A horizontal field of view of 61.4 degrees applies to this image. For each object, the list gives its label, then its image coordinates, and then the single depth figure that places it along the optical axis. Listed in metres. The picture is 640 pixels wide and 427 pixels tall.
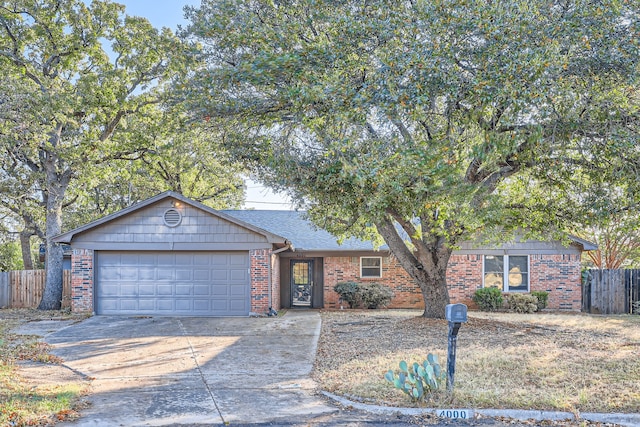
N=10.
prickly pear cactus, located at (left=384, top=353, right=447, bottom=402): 6.70
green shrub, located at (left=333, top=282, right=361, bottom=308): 19.38
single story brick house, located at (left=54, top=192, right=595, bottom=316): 17.03
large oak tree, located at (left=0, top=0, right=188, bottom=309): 18.42
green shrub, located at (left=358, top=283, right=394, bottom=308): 19.34
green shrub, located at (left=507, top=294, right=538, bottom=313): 18.72
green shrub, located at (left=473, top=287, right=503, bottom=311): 18.98
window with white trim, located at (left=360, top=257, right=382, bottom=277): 20.28
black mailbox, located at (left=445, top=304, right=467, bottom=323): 6.88
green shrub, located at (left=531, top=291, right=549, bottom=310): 19.14
